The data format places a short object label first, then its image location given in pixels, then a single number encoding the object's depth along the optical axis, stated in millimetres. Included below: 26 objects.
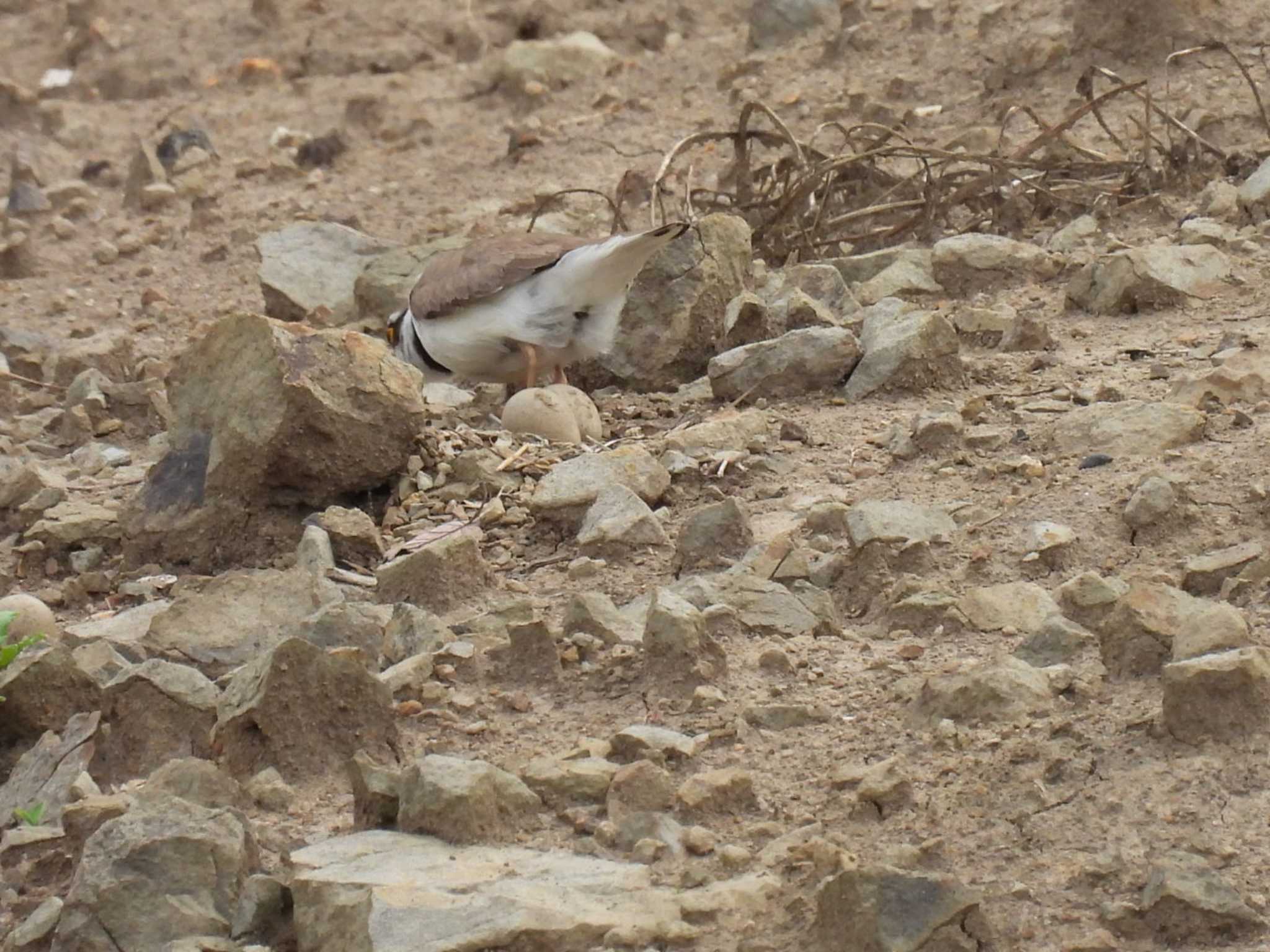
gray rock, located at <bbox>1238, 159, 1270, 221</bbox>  11391
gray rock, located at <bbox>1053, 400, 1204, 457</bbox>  8414
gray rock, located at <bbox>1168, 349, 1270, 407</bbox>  8750
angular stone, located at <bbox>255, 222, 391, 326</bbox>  13695
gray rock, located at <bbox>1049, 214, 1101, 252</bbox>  11656
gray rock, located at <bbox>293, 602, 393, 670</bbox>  7832
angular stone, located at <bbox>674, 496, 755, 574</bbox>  8211
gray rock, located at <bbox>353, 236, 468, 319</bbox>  13477
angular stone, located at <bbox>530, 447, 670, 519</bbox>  8914
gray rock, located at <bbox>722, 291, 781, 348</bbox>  10914
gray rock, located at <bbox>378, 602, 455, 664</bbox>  7660
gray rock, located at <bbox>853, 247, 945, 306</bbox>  11344
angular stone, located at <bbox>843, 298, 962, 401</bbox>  9828
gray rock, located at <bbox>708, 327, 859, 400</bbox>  10102
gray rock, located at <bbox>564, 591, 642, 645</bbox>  7453
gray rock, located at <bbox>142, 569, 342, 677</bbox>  8180
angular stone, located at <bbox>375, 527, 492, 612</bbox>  8383
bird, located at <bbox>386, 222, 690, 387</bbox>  11461
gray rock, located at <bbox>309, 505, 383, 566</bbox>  9078
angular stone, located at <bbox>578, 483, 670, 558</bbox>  8523
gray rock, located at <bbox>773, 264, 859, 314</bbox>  11164
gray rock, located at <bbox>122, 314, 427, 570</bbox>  9281
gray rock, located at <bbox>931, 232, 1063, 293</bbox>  11336
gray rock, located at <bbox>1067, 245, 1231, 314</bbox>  10422
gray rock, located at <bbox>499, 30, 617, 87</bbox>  18422
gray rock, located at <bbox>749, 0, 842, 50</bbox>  17719
